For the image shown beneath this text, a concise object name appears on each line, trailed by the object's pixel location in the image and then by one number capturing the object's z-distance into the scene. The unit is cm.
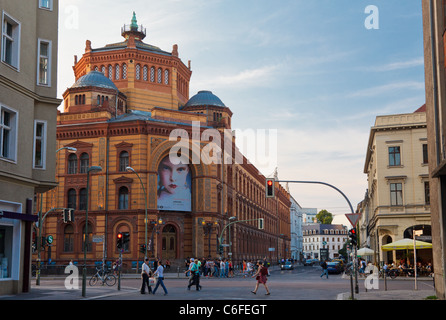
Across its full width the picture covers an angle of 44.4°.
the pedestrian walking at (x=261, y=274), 2459
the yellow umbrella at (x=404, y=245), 3806
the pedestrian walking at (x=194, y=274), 2762
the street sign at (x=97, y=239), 4099
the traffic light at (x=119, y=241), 2900
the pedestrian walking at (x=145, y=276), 2573
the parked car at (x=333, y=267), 5549
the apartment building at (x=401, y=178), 4900
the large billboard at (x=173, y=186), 5484
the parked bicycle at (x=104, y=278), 3171
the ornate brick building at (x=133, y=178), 5388
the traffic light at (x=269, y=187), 2928
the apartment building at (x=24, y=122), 2202
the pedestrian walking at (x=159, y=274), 2562
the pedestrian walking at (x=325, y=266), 4629
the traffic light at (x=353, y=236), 2487
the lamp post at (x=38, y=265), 3237
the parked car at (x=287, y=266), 6710
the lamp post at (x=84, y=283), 2312
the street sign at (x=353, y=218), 2445
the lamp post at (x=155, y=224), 5291
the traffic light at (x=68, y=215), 3569
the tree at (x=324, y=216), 17888
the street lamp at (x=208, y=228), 5606
